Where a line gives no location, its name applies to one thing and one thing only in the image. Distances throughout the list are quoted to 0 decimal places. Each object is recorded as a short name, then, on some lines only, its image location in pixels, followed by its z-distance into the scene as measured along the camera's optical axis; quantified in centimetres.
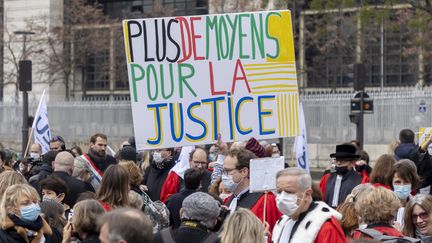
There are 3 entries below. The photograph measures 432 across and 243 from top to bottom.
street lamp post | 2445
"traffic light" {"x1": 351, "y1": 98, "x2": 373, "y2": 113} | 2525
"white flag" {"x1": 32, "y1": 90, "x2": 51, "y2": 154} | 1739
